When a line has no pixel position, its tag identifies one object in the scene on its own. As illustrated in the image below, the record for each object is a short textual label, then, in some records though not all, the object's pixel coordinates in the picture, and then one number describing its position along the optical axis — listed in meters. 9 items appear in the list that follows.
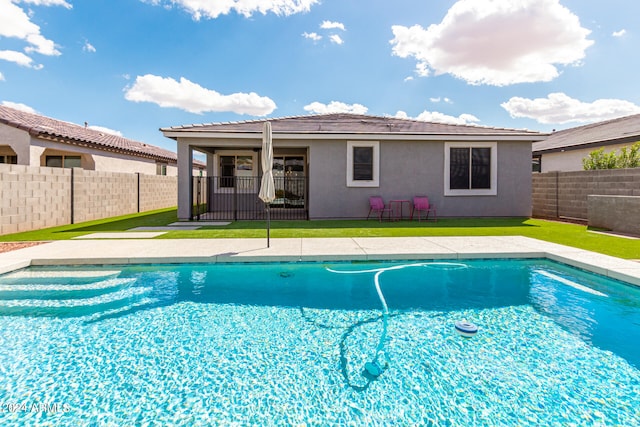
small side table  12.77
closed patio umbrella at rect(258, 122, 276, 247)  7.66
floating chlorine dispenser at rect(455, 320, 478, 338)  3.69
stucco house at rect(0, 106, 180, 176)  13.95
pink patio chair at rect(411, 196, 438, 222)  12.28
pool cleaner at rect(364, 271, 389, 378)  3.10
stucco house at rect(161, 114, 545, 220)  12.14
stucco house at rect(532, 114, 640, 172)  15.89
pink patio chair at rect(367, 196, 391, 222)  12.15
